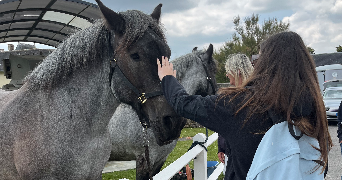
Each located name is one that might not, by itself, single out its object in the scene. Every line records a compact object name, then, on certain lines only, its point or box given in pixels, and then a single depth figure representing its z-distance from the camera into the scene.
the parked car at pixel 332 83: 17.80
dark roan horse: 1.88
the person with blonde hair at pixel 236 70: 3.54
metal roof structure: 5.59
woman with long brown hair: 1.41
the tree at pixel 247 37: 23.70
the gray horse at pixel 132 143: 3.24
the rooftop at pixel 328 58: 27.53
